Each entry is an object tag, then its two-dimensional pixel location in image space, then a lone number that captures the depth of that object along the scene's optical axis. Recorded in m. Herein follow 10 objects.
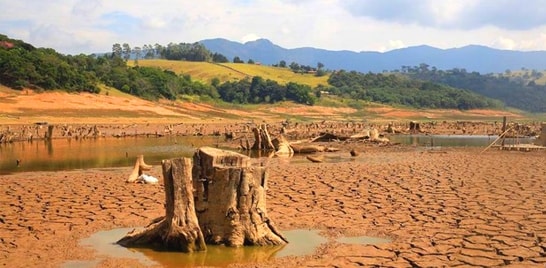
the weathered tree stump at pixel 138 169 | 17.42
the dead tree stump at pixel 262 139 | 30.73
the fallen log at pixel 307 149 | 29.73
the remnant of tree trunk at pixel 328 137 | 39.50
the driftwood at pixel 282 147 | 28.53
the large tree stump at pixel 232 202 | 9.73
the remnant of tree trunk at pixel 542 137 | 31.16
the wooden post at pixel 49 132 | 41.02
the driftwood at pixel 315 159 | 24.47
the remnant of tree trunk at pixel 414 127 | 54.71
